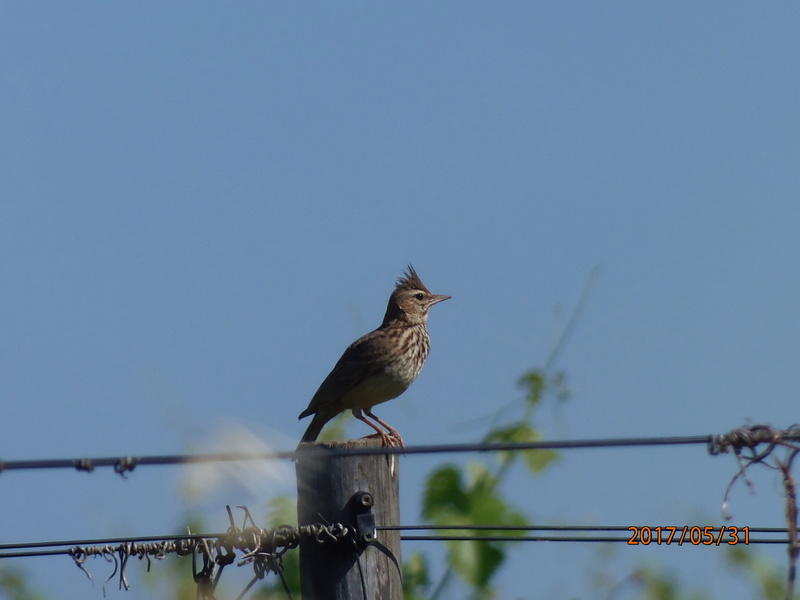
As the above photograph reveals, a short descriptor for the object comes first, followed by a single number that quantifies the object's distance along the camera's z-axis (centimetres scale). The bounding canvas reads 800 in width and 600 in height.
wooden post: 982
